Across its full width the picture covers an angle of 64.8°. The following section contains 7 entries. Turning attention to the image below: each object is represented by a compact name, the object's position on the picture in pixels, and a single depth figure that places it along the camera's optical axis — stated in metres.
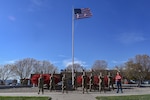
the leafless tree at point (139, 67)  38.92
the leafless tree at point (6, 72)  47.91
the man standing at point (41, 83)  9.74
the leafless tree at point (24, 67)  46.17
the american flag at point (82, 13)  16.46
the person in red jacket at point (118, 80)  10.70
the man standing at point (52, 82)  11.36
